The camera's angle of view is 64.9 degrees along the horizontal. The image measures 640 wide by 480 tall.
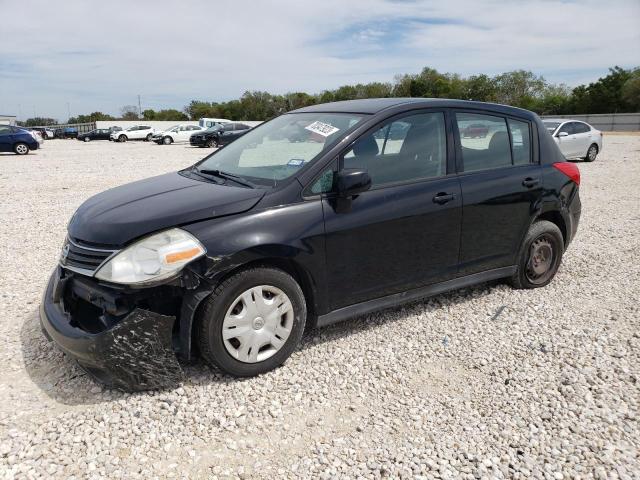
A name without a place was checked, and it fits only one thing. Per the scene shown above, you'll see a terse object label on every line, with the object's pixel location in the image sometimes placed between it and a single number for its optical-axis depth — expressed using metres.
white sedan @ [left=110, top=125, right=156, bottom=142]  41.94
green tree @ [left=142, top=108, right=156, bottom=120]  103.26
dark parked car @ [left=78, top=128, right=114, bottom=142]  44.55
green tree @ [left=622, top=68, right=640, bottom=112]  60.20
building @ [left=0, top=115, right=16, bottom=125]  75.41
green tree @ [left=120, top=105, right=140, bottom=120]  96.89
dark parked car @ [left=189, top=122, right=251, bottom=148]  29.95
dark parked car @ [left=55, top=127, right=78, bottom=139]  52.97
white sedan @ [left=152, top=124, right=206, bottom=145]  36.25
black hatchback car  2.90
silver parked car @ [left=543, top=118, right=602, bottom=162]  16.16
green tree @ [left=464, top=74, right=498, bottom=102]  82.15
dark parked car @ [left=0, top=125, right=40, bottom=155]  23.19
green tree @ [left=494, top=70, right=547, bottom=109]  85.75
